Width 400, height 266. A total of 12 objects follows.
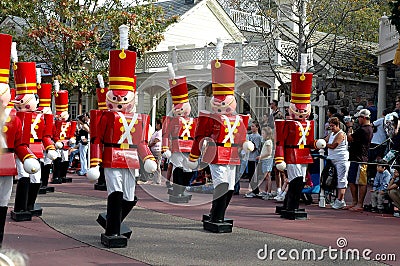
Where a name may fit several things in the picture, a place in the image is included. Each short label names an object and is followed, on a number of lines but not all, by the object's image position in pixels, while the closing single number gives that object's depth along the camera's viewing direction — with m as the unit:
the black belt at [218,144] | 7.96
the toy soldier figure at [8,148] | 6.11
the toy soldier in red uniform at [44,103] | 10.87
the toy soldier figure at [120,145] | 6.89
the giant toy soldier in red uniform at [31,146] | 8.42
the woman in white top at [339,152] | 10.34
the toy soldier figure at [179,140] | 10.62
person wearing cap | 10.33
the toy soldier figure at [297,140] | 9.09
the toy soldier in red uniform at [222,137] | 7.91
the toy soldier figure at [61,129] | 12.96
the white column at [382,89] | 18.09
